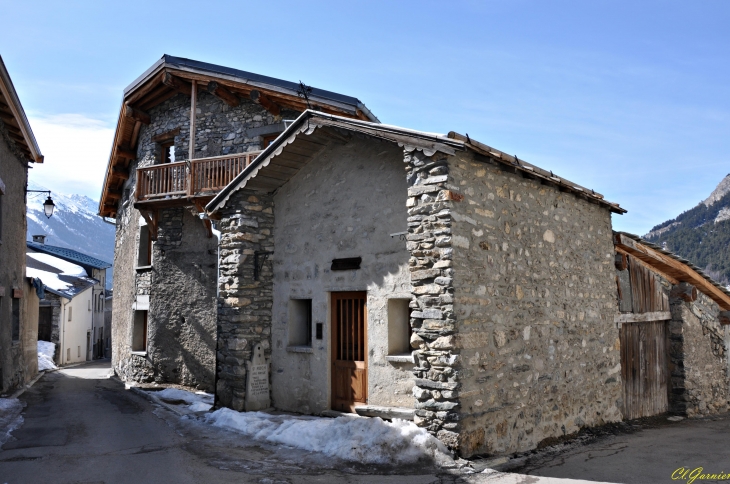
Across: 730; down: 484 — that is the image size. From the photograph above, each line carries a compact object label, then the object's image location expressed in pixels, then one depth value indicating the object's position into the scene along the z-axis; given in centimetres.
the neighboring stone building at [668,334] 1140
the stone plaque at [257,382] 984
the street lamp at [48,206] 1542
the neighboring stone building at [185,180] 1370
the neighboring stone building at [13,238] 1284
